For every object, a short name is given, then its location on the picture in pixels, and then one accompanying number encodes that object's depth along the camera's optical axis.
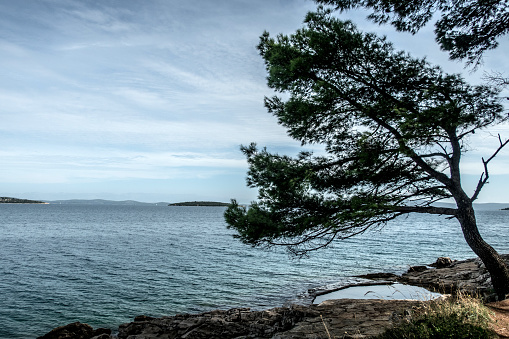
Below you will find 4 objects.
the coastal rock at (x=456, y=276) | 14.38
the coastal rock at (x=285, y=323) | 8.05
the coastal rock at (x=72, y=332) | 11.22
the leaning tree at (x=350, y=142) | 8.88
